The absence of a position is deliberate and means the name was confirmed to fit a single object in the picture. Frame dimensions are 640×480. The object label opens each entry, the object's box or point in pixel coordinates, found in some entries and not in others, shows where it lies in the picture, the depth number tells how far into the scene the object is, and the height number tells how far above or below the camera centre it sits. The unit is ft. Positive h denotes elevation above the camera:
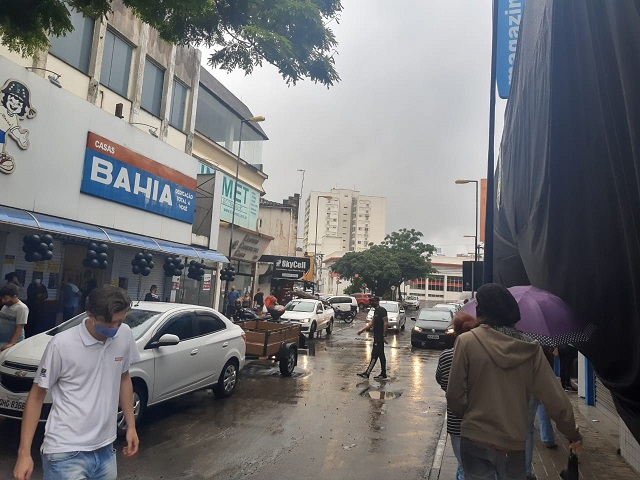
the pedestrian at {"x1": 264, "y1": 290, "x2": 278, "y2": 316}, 68.15 -2.12
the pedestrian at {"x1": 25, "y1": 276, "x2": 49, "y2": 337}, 39.83 -2.43
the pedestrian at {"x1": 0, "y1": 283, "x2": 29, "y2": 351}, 24.03 -2.20
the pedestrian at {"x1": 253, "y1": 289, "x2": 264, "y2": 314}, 76.43 -2.21
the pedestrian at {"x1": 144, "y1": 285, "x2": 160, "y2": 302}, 50.29 -1.60
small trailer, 34.06 -3.96
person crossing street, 36.94 -3.17
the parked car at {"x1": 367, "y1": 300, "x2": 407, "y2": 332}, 82.17 -3.78
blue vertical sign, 27.55 +14.84
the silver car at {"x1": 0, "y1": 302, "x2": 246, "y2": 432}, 19.13 -3.62
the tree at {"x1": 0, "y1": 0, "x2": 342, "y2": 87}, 18.54 +13.26
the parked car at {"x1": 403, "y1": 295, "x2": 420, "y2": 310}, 183.73 -3.30
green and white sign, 80.69 +14.22
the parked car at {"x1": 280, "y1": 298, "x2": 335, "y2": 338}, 63.21 -3.53
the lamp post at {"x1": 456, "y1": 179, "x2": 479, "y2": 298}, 41.24 +13.55
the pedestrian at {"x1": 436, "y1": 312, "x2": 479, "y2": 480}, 12.42 -1.85
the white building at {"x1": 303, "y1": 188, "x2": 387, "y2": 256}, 451.53 +68.32
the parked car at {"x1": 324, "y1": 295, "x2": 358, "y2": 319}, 105.19 -3.31
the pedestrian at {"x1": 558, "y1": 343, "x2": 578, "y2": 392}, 32.35 -4.30
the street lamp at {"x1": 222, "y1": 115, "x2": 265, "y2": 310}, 70.14 +17.69
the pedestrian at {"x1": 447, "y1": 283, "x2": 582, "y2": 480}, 9.43 -1.88
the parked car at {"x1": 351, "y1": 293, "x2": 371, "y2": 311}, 150.52 -3.29
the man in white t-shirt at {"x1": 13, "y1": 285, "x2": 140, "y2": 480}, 8.94 -2.30
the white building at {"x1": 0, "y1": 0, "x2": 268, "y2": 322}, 37.19 +11.07
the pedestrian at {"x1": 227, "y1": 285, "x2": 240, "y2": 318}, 62.67 -2.26
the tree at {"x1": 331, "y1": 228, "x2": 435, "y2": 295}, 181.37 +11.10
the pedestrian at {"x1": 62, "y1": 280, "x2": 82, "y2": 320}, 41.50 -2.17
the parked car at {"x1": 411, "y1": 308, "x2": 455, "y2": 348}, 59.82 -4.26
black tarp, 6.73 +1.93
